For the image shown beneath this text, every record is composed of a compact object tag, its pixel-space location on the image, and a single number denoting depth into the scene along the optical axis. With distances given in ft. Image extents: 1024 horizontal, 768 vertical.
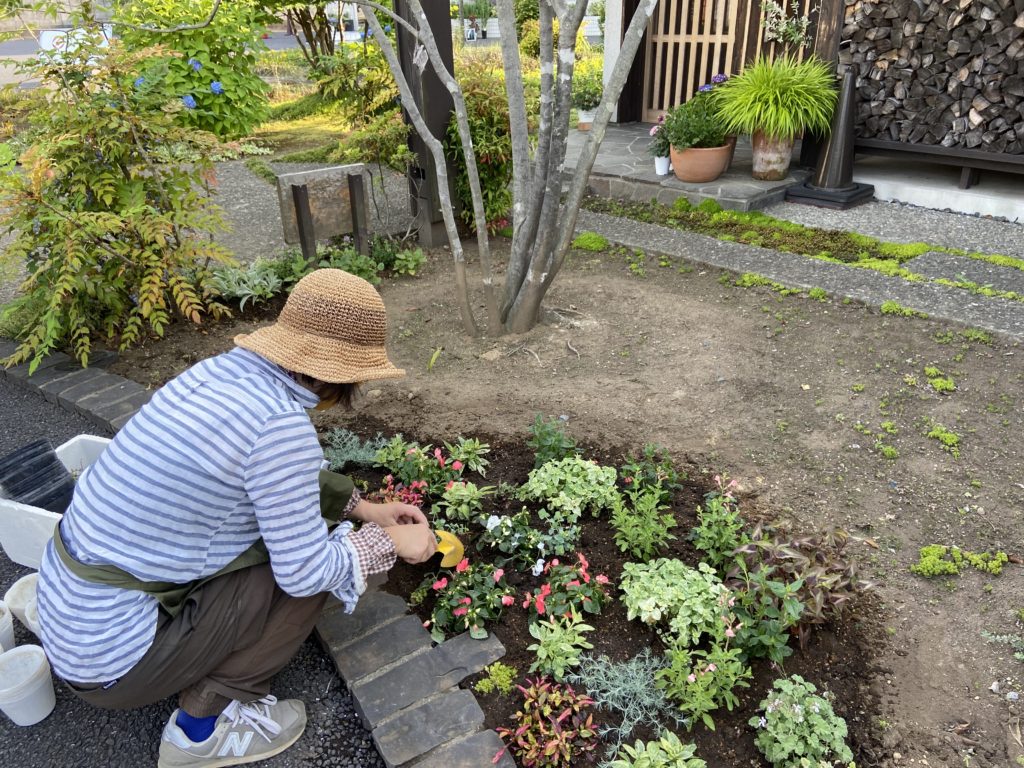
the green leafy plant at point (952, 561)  8.47
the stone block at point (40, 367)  13.14
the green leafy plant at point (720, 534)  8.28
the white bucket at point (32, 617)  7.66
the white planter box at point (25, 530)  8.00
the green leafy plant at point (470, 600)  7.68
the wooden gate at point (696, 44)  26.17
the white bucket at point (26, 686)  6.91
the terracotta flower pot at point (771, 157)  21.95
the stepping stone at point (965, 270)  15.58
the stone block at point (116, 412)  11.34
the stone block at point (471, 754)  6.35
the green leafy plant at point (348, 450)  10.27
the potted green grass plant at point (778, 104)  21.12
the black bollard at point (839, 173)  21.20
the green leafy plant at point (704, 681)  6.69
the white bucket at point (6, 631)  7.68
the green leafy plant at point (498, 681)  7.11
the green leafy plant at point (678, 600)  7.32
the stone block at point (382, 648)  7.28
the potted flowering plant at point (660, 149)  22.77
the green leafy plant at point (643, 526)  8.48
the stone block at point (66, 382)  12.55
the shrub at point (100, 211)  12.25
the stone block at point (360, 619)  7.59
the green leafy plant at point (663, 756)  6.16
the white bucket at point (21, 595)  8.00
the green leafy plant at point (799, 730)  6.27
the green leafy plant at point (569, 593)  7.76
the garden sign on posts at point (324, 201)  16.12
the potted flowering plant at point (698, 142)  21.86
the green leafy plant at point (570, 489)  9.07
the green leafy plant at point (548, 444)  9.94
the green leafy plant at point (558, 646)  7.20
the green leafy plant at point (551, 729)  6.46
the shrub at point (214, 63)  23.63
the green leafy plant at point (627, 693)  6.76
